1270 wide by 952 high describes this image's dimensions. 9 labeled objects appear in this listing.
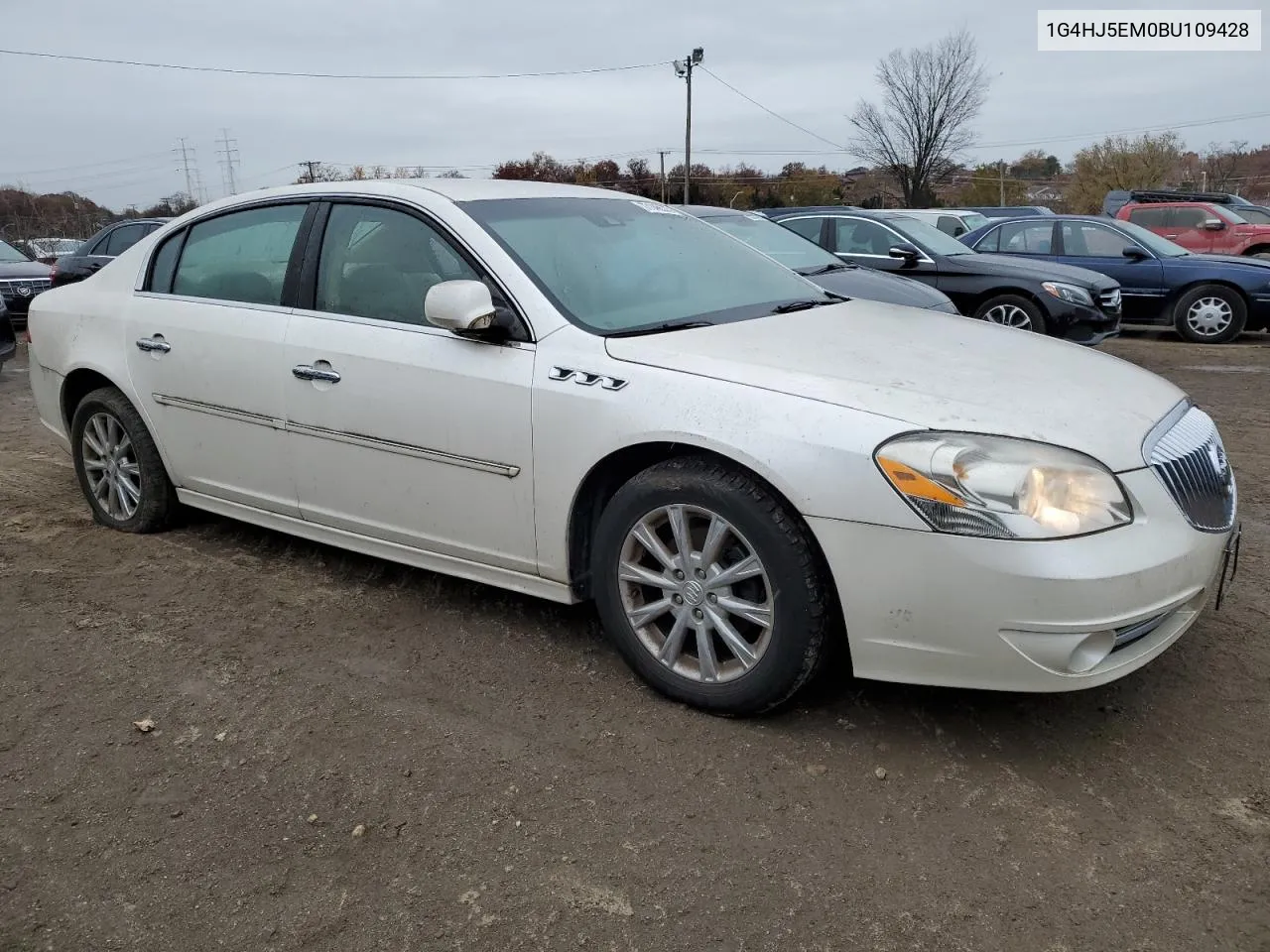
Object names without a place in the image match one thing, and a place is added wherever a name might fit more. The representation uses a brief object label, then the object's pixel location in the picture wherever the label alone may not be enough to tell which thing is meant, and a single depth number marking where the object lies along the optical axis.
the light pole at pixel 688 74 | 37.62
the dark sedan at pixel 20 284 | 13.81
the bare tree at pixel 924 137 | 48.97
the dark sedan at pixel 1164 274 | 11.42
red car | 15.90
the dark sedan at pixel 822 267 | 7.60
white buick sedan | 2.63
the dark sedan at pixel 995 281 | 9.43
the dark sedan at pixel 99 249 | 12.88
